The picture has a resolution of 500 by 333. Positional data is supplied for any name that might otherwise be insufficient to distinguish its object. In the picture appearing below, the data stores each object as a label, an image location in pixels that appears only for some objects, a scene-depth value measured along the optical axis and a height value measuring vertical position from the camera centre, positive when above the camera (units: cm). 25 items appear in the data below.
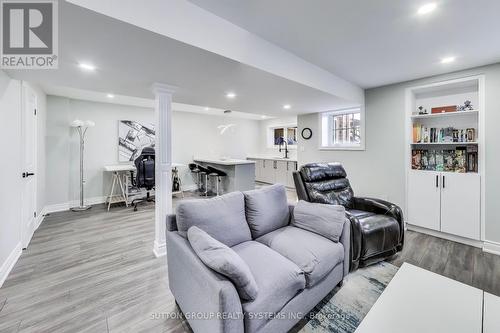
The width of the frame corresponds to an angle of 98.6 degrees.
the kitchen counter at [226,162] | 531 +9
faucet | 723 +81
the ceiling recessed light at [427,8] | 171 +128
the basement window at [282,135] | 733 +110
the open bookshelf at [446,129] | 308 +57
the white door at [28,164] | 283 +2
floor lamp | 439 +74
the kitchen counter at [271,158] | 665 +26
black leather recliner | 226 -58
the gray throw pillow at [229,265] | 116 -55
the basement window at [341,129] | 457 +83
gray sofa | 120 -69
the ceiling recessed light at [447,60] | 269 +136
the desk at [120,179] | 485 -33
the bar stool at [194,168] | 625 -7
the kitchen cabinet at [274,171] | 658 -17
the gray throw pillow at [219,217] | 167 -43
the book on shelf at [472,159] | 299 +10
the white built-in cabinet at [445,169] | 293 -5
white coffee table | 114 -84
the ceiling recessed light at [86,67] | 215 +102
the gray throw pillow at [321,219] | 196 -51
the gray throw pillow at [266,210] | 206 -44
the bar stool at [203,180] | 601 -44
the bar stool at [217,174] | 568 -22
